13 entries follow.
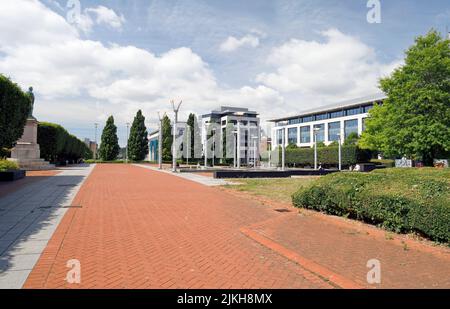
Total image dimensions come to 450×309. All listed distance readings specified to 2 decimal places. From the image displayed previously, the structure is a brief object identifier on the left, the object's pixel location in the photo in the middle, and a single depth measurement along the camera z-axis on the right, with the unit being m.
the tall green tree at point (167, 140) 67.12
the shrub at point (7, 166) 19.65
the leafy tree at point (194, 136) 63.97
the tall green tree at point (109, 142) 73.88
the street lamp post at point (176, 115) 31.93
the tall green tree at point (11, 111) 19.14
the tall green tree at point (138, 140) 74.38
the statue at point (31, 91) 33.38
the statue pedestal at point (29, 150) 30.81
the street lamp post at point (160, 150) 40.17
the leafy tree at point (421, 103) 23.78
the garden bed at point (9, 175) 18.55
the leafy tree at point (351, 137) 57.36
